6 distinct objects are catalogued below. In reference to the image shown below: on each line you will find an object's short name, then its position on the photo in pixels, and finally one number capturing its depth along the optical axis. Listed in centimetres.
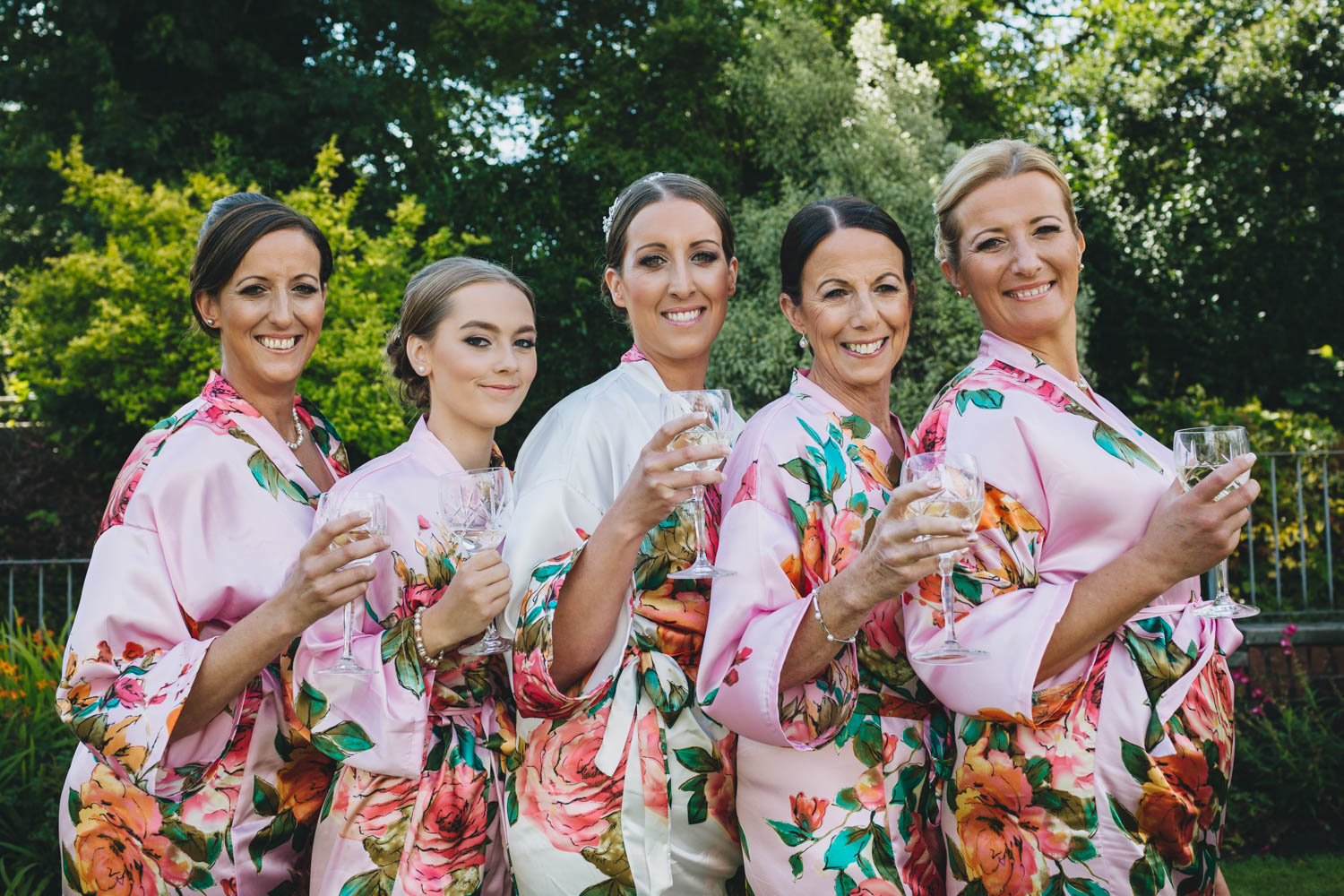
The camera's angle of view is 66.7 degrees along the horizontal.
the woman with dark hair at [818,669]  242
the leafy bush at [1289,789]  586
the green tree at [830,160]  1181
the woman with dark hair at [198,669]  272
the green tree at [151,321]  958
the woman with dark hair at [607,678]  258
